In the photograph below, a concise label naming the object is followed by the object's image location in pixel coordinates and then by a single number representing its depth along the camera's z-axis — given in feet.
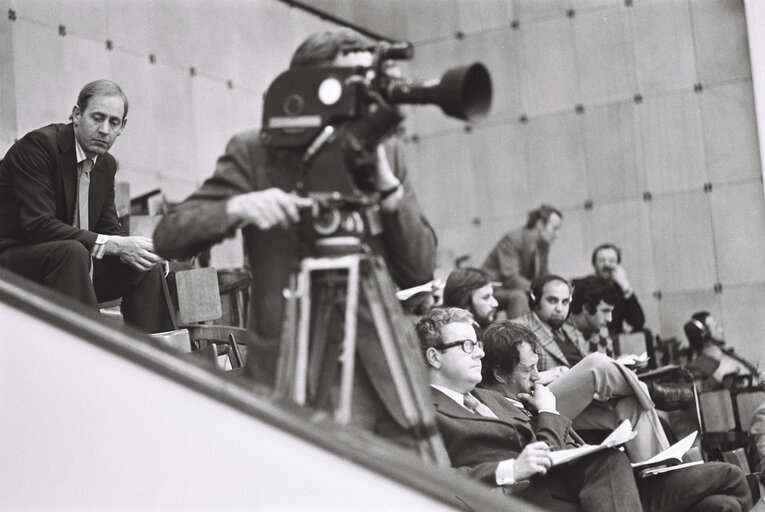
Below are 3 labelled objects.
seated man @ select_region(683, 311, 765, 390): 20.71
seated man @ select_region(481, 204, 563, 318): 23.65
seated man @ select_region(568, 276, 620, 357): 17.69
